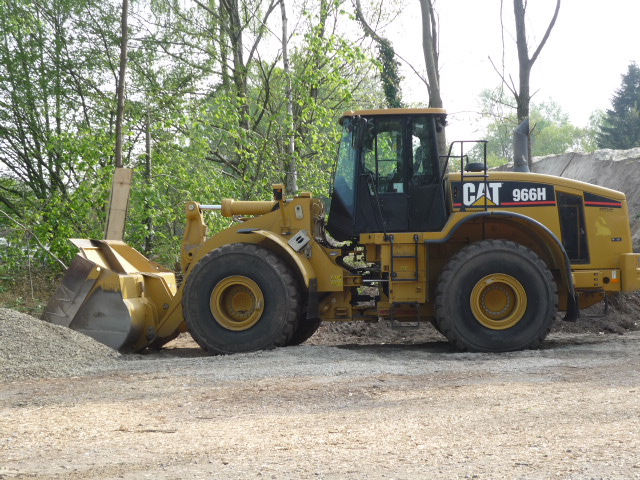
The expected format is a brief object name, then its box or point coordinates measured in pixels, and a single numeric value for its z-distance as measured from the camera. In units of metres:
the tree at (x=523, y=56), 16.11
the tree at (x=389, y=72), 19.94
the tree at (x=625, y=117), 42.69
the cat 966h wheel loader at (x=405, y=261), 8.27
